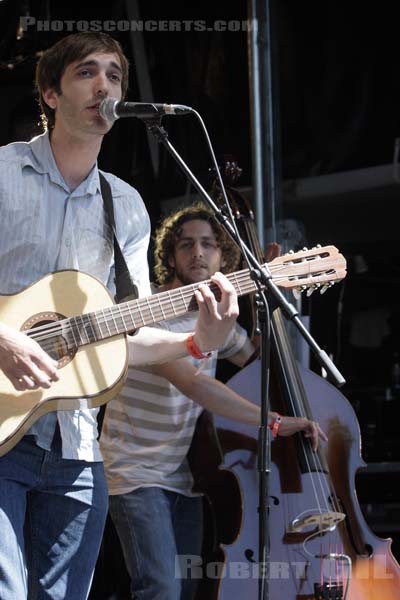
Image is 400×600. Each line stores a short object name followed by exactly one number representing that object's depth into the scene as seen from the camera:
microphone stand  4.35
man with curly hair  5.96
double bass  5.80
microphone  4.55
